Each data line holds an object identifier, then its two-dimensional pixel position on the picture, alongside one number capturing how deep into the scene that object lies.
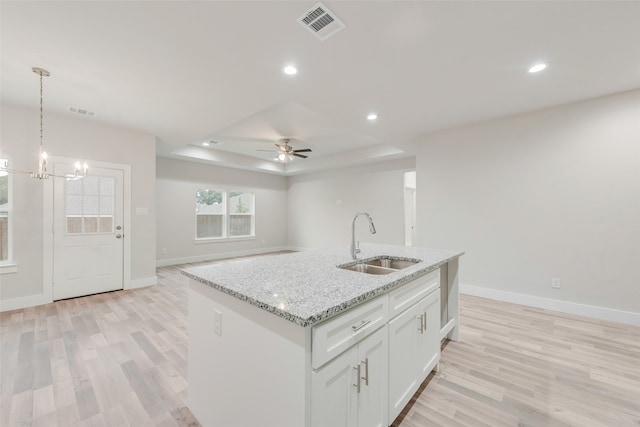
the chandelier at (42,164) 2.51
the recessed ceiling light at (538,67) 2.43
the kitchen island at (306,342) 1.00
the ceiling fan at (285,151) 5.34
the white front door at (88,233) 3.63
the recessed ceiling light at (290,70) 2.45
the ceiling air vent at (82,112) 3.43
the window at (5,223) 3.30
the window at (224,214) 6.83
